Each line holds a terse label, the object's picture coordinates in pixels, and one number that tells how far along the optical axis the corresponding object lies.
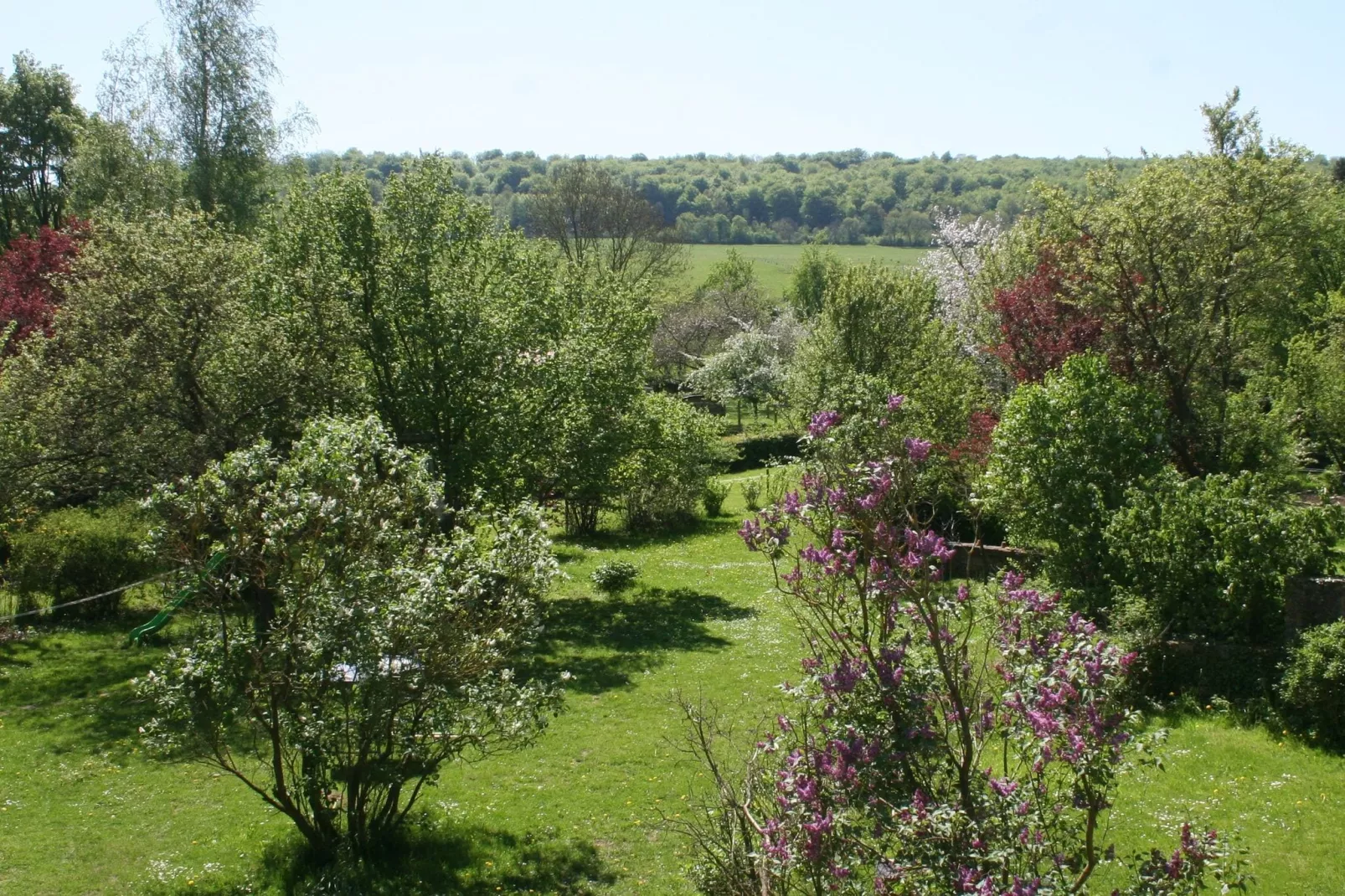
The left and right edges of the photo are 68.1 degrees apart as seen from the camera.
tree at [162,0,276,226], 33.06
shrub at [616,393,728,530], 31.86
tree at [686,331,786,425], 53.22
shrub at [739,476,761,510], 33.34
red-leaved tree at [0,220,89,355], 26.08
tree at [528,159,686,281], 62.97
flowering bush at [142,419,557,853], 9.52
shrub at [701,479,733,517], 35.12
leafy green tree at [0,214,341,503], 17.86
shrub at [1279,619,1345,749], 12.16
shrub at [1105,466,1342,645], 13.88
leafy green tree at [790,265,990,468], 30.12
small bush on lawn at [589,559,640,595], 24.84
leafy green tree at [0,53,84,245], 43.25
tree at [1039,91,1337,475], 20.25
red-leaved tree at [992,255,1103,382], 21.95
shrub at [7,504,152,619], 20.64
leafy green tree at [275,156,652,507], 21.08
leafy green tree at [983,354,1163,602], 16.58
